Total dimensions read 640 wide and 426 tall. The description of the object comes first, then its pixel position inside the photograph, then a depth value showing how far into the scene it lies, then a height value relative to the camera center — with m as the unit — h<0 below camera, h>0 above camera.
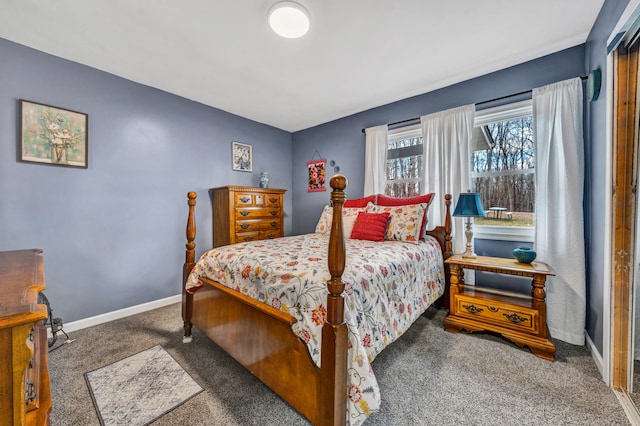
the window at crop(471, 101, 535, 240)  2.47 +0.45
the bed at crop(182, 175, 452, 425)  1.09 -0.55
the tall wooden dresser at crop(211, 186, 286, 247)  3.16 -0.04
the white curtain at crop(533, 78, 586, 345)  2.03 +0.05
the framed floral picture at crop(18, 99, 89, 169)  2.13 +0.66
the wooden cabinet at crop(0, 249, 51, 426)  0.54 -0.32
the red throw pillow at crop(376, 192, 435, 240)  2.58 +0.11
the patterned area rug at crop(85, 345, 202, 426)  1.36 -1.08
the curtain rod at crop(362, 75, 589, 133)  2.04 +1.09
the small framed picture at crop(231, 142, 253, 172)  3.63 +0.78
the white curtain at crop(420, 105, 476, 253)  2.64 +0.59
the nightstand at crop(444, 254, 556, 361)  1.84 -0.76
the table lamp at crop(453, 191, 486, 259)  2.21 +0.02
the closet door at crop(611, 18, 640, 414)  1.45 +0.00
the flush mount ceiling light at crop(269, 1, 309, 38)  1.71 +1.35
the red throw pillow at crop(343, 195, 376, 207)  3.11 +0.11
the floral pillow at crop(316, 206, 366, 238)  2.81 -0.10
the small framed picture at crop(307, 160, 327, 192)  4.05 +0.58
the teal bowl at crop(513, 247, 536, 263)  2.03 -0.35
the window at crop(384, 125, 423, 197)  3.19 +0.64
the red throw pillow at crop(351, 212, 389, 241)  2.50 -0.16
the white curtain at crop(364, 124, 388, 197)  3.31 +0.65
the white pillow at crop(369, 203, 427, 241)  2.45 -0.11
